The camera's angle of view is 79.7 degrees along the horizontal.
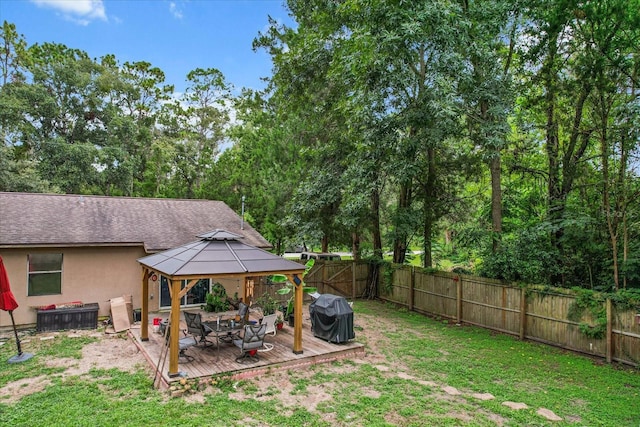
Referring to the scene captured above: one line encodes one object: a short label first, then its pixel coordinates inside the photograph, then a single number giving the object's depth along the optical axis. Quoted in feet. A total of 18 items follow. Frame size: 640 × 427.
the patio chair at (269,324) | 28.71
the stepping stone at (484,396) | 21.39
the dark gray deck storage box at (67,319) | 33.78
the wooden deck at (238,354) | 23.71
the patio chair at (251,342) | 24.90
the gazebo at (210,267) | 22.53
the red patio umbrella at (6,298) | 25.85
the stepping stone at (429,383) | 23.29
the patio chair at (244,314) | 30.66
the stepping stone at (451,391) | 22.08
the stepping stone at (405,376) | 24.39
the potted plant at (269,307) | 33.81
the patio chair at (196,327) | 26.63
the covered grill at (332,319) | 29.50
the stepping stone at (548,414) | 19.03
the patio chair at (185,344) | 25.18
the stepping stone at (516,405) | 20.27
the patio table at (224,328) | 28.30
